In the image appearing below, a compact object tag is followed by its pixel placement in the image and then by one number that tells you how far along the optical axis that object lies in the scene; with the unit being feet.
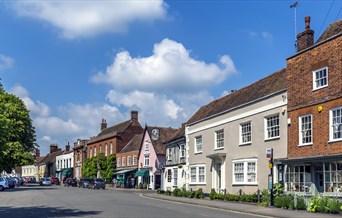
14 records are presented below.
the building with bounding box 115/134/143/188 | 219.20
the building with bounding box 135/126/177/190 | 195.62
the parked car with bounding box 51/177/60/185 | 276.21
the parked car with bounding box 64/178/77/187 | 240.73
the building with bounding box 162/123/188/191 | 145.89
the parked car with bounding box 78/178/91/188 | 211.20
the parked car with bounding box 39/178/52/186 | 243.40
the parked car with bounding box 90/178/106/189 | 199.31
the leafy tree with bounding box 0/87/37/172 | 187.62
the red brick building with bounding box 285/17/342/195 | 76.79
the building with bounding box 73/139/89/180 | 304.09
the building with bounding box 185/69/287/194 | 95.25
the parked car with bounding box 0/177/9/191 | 160.68
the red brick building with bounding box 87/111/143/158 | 247.89
